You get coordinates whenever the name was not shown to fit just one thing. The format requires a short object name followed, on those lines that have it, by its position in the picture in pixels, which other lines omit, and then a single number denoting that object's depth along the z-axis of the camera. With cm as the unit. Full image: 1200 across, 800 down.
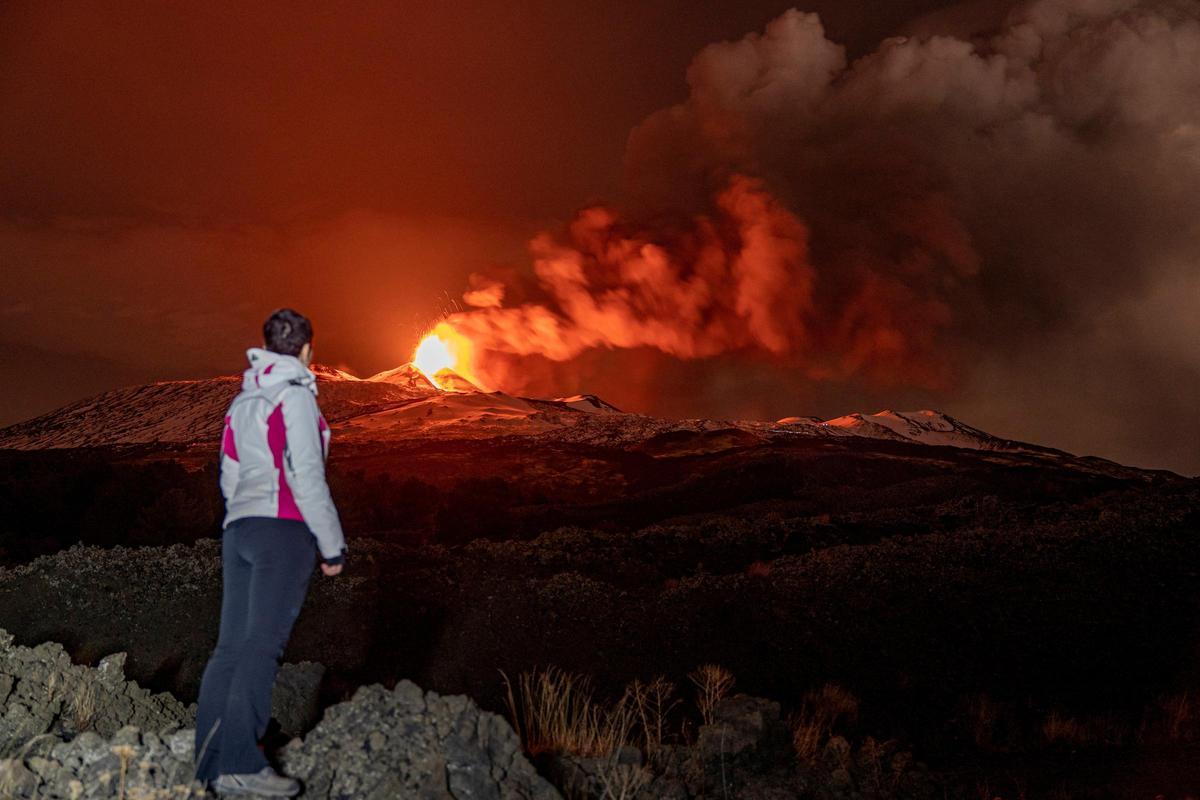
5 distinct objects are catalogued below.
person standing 381
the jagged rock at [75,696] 550
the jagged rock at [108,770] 382
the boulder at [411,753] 429
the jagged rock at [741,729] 620
